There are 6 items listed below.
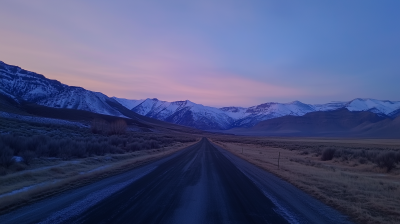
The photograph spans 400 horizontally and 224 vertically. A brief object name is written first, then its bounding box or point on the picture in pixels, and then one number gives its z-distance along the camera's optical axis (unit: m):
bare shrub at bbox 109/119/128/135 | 70.45
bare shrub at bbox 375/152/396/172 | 28.11
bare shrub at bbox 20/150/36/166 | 19.98
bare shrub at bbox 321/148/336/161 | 40.84
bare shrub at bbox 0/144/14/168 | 17.84
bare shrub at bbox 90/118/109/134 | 67.04
